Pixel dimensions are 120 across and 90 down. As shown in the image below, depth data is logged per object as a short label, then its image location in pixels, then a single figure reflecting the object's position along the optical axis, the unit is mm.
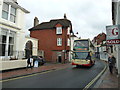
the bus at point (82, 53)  14828
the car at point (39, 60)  17844
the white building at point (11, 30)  12070
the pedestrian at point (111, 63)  10508
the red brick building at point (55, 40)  24875
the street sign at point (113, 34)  5233
